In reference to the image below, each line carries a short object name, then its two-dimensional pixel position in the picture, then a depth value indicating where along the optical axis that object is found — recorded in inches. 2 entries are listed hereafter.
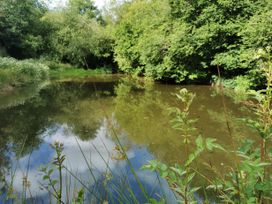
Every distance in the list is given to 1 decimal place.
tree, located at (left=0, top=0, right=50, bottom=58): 723.4
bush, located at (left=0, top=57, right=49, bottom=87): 391.3
